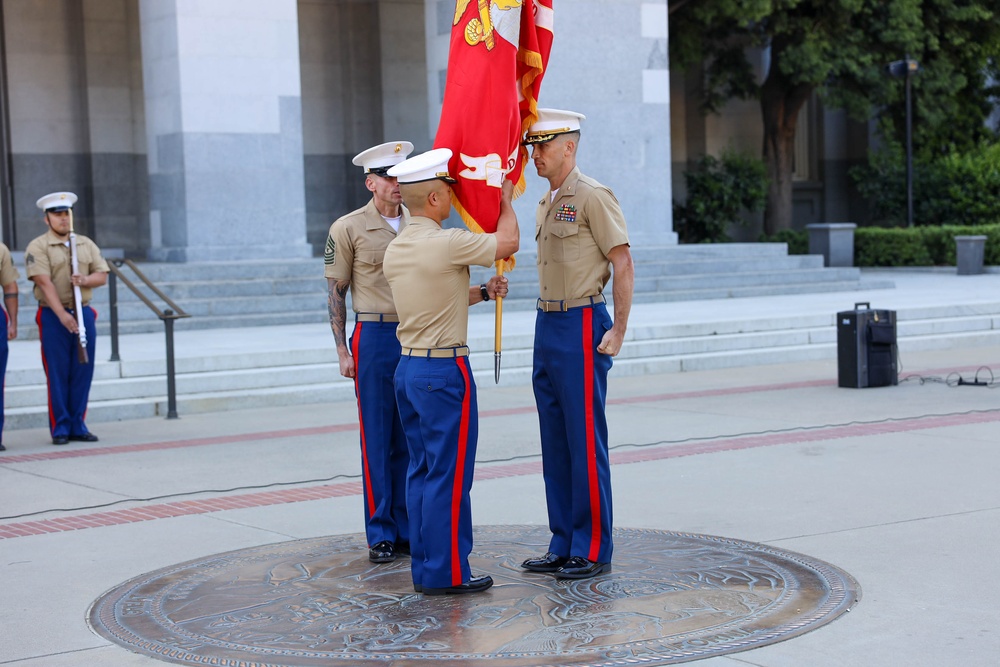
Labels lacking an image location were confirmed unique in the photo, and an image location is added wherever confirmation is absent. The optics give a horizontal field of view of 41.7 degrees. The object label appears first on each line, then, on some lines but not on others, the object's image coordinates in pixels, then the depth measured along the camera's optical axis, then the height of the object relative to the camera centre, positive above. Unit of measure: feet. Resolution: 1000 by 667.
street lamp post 90.07 +10.38
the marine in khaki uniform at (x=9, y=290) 33.94 -0.50
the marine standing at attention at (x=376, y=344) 21.68 -1.42
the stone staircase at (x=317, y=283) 55.62 -1.31
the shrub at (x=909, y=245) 91.01 -0.12
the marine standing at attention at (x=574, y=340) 19.83 -1.31
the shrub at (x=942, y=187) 98.32 +4.34
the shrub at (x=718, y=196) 100.53 +4.05
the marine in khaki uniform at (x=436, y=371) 18.67 -1.61
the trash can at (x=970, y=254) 83.20 -0.76
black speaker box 41.19 -3.30
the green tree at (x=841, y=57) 92.48 +13.89
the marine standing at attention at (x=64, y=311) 34.19 -1.09
